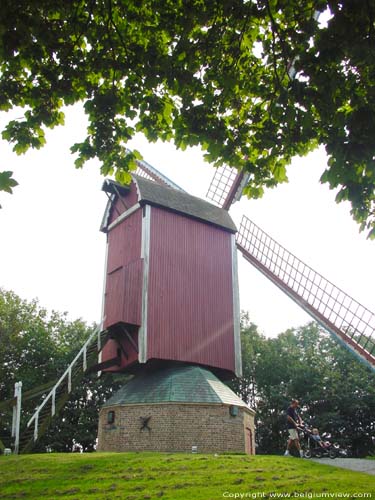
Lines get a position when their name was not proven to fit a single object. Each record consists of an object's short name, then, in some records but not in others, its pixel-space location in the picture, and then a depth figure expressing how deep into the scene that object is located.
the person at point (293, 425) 14.57
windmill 16.75
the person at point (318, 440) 14.38
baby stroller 14.31
